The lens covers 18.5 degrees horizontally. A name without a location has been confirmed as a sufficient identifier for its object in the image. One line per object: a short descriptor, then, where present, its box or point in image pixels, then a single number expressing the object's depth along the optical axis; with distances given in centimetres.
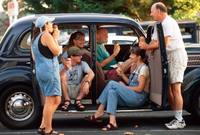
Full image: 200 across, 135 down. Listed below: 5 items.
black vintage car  924
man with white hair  888
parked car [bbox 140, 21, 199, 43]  2305
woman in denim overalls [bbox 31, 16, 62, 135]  830
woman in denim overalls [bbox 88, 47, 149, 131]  908
